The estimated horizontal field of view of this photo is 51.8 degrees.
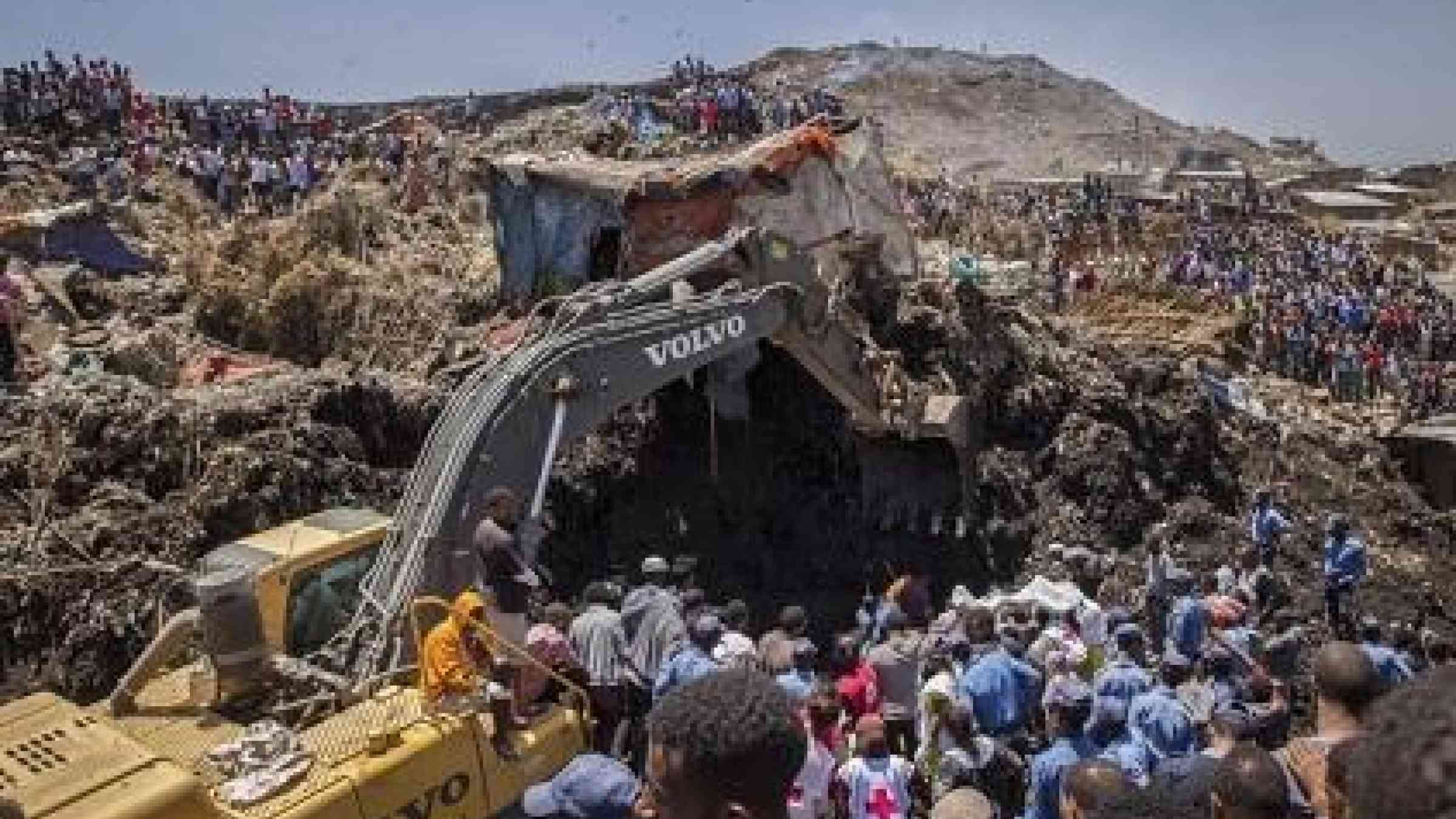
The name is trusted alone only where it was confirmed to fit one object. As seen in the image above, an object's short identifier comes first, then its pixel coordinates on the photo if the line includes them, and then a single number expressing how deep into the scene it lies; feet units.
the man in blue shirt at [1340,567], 48.96
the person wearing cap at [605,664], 33.06
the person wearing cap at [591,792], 15.88
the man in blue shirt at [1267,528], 52.37
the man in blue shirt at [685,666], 30.78
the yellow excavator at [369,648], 23.43
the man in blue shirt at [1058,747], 25.18
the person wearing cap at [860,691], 33.24
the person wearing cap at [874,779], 26.91
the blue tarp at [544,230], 53.72
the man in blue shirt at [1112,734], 26.14
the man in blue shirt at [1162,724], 27.63
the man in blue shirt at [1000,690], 30.58
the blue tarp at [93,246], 69.82
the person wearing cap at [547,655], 28.73
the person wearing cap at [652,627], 34.24
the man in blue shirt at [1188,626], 37.99
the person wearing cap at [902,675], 33.96
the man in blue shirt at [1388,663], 30.53
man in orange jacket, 26.81
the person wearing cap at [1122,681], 29.04
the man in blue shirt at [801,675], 30.27
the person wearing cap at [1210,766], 15.93
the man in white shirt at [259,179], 85.25
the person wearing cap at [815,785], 28.14
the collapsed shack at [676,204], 50.93
